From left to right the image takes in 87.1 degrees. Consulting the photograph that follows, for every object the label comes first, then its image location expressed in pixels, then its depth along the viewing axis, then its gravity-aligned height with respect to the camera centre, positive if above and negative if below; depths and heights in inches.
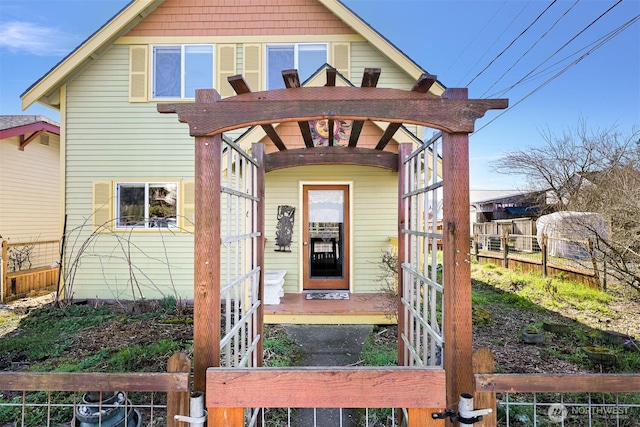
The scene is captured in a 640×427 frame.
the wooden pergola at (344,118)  65.2 +16.9
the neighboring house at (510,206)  593.9 +42.8
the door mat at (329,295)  244.1 -51.1
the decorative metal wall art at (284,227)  262.8 -0.9
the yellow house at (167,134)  269.0 +75.4
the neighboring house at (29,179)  337.4 +52.8
